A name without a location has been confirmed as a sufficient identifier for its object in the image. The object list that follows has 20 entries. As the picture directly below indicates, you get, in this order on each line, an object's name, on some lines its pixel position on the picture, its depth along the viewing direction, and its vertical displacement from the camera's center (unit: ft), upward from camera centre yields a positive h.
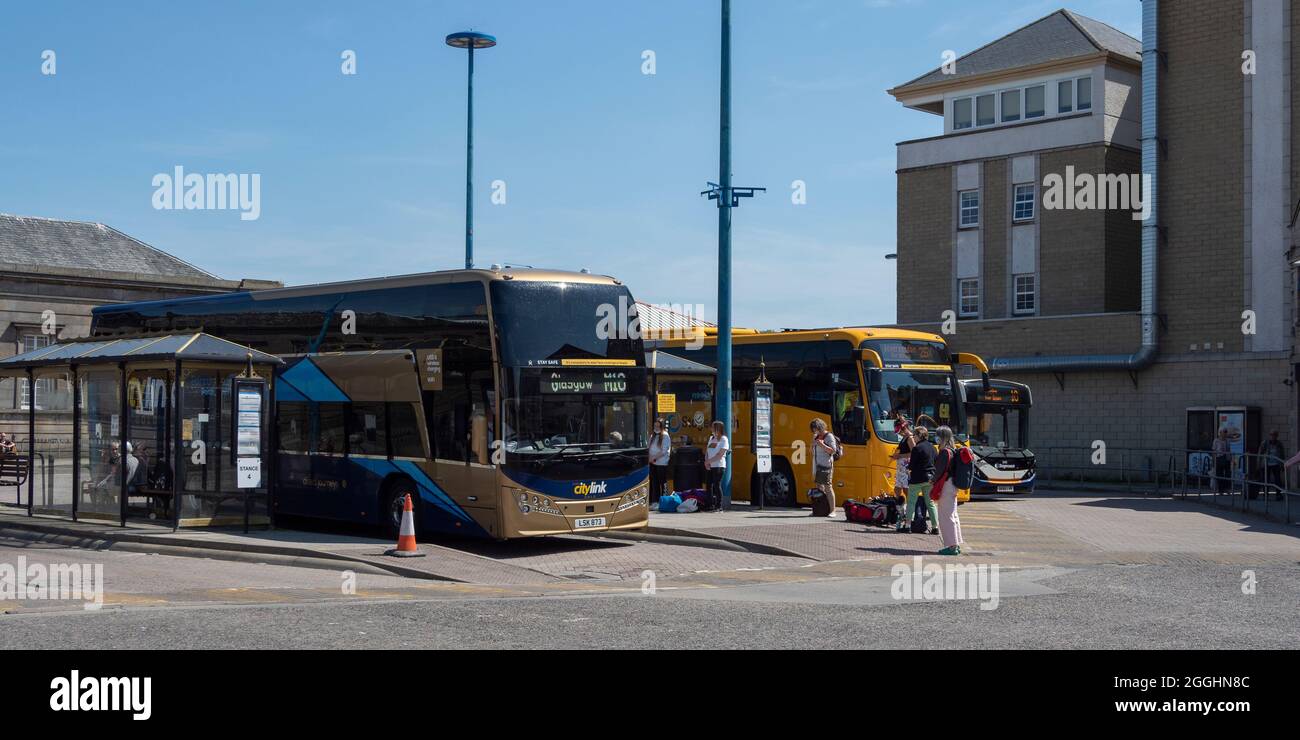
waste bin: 80.84 -4.58
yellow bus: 80.07 -0.37
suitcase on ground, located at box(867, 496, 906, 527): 69.36 -5.96
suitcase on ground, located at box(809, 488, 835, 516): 73.97 -6.10
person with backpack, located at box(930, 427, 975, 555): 57.82 -4.12
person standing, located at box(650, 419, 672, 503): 78.79 -3.32
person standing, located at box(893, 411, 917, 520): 67.87 -3.26
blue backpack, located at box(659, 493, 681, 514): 77.71 -6.40
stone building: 143.13 +11.59
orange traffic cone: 55.42 -6.02
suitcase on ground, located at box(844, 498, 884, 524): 70.38 -6.28
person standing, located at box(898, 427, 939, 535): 63.52 -3.51
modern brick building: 121.49 +16.86
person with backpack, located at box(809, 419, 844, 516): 74.02 -3.83
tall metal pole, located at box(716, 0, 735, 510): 75.66 +7.50
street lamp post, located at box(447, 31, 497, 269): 108.27 +21.49
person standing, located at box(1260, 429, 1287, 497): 101.71 -4.51
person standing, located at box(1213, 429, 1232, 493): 111.24 -5.43
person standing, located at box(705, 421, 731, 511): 76.59 -3.34
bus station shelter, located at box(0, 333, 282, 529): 63.16 -2.27
